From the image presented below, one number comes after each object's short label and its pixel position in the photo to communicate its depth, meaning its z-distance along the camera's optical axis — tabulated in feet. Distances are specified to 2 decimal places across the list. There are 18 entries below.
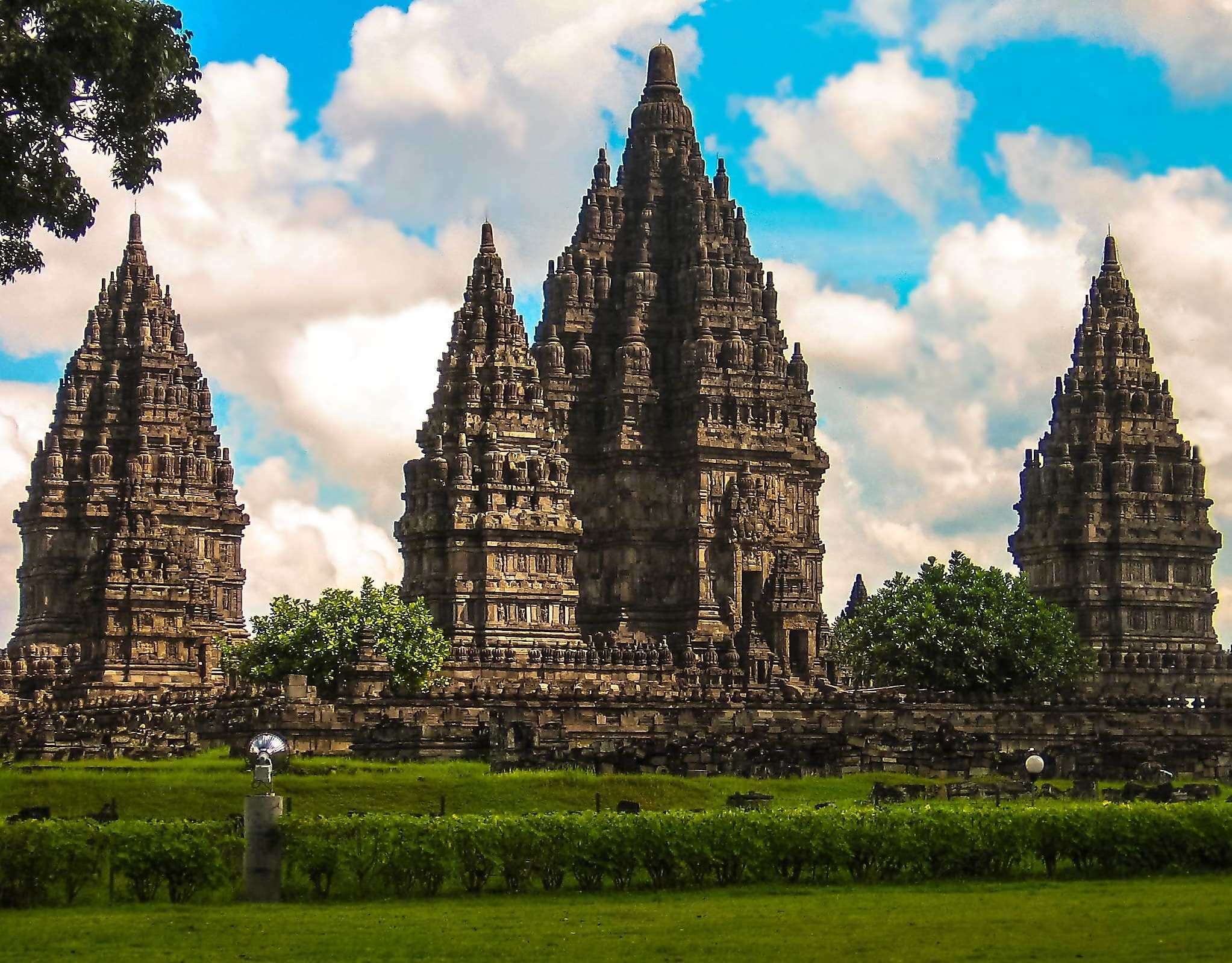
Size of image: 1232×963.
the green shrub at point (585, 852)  190.90
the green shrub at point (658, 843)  191.42
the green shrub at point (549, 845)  190.60
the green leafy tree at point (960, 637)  429.79
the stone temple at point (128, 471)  506.89
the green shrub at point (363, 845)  188.03
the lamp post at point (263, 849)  186.70
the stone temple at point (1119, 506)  513.45
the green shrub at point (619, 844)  191.21
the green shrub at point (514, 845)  189.98
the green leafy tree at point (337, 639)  382.01
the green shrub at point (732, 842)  192.95
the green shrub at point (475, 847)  189.16
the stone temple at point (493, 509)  435.94
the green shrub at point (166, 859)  185.78
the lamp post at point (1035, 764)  243.60
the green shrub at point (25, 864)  183.11
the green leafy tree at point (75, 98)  178.29
